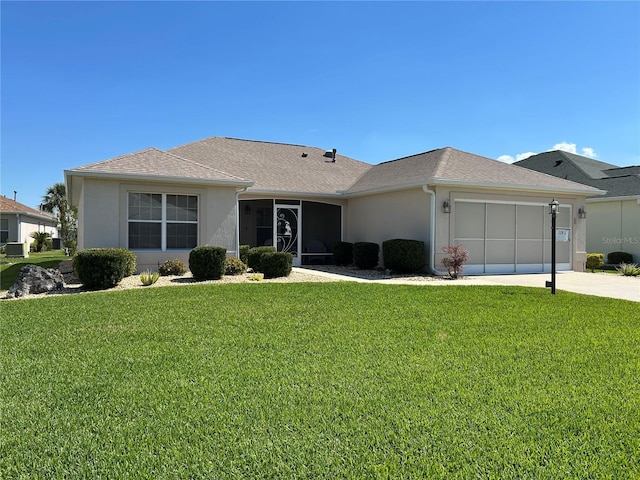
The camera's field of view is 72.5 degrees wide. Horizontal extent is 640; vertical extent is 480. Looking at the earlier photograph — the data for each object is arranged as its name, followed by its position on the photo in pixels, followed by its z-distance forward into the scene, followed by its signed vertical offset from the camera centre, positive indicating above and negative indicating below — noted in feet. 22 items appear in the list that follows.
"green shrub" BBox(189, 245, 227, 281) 39.55 -2.06
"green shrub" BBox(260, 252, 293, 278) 42.52 -2.37
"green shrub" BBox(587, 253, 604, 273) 64.75 -2.90
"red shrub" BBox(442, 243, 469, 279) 44.91 -2.08
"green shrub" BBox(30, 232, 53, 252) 110.42 -0.85
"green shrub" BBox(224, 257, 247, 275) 43.80 -2.75
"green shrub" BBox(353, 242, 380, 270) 52.97 -1.68
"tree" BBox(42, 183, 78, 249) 90.84 +4.91
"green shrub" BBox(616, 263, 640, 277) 52.24 -3.52
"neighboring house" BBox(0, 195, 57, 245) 107.65 +4.28
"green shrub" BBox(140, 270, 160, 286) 36.42 -3.35
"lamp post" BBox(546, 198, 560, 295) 35.88 +2.05
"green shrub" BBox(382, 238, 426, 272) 46.62 -1.57
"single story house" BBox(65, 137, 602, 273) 44.29 +4.07
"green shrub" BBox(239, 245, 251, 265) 50.80 -1.55
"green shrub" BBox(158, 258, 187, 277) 42.78 -2.82
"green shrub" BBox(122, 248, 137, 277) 38.99 -2.30
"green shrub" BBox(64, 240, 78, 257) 81.79 -1.39
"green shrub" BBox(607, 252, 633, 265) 68.13 -2.56
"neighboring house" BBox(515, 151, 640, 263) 69.41 +5.60
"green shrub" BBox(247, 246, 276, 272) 45.36 -1.74
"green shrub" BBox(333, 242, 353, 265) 59.11 -1.74
